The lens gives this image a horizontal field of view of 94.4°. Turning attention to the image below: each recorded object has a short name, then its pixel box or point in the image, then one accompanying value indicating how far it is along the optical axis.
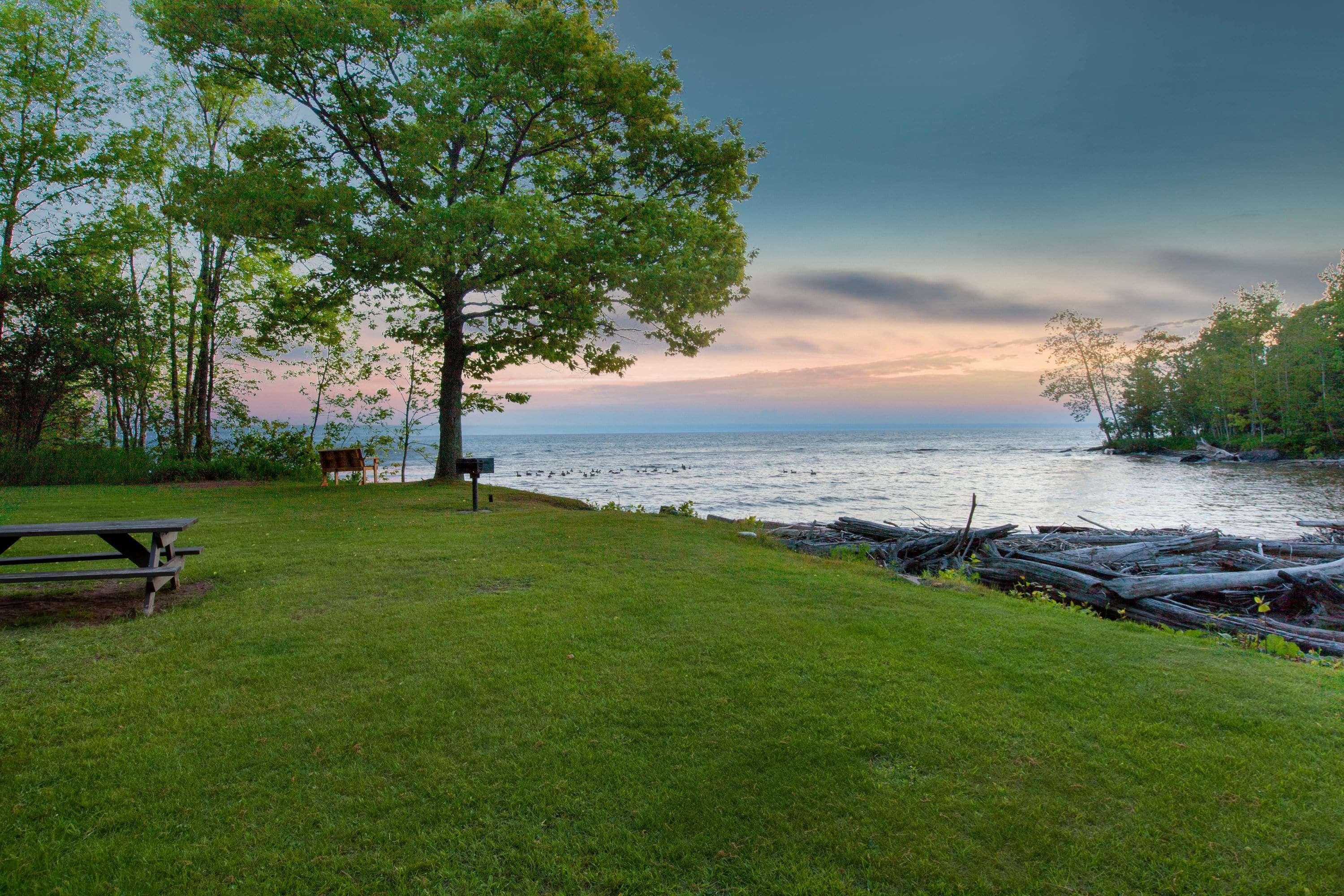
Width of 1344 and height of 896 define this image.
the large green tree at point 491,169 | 12.97
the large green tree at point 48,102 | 17.53
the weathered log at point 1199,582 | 7.54
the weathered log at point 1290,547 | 9.88
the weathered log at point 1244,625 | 6.25
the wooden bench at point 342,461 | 17.17
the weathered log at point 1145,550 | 9.34
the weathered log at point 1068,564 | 8.30
